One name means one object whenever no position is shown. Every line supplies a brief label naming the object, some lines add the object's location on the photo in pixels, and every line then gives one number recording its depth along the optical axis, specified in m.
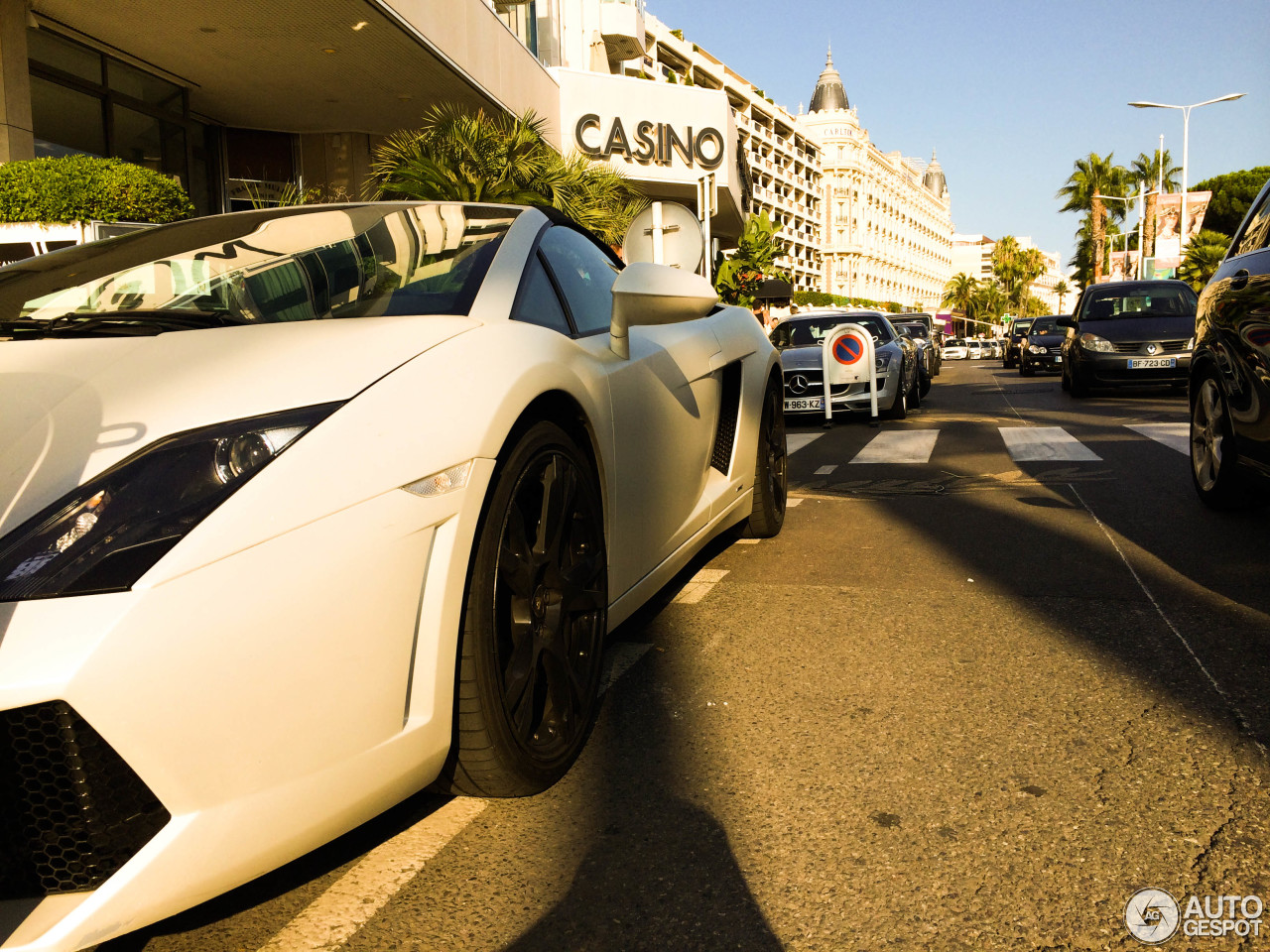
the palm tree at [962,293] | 152.50
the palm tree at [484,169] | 14.20
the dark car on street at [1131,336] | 14.98
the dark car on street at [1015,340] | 31.22
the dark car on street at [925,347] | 18.67
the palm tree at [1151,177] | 69.81
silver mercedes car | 12.59
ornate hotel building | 107.25
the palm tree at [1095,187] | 72.19
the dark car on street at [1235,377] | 4.52
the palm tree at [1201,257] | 53.75
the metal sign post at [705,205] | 14.29
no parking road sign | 12.46
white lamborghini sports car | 1.48
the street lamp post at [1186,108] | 43.23
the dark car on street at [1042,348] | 26.52
